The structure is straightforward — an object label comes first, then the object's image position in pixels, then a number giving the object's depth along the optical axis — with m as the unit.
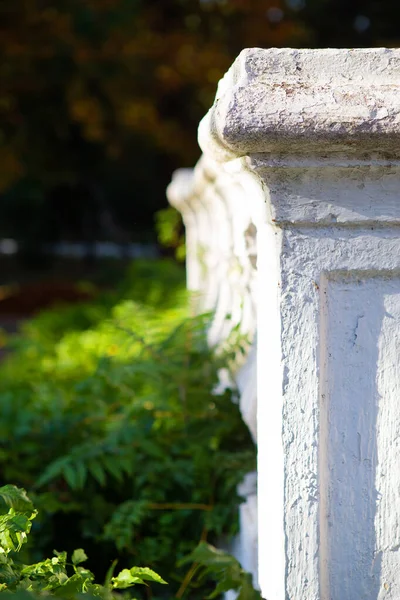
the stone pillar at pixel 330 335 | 1.52
